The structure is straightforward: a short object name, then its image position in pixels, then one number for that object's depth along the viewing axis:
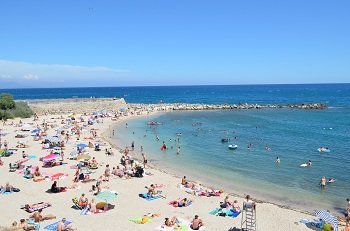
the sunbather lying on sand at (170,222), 15.64
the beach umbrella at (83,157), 27.62
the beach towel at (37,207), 17.14
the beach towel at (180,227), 15.43
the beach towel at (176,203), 18.68
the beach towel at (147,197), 19.66
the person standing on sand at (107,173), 23.14
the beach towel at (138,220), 16.28
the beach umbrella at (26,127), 42.55
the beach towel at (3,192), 19.77
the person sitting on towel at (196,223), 15.62
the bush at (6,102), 53.88
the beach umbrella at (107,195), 19.31
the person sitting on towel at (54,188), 20.19
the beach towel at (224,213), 17.52
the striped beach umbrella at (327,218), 15.46
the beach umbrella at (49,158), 25.58
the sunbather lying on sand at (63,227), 14.78
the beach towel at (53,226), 15.12
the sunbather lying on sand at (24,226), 14.67
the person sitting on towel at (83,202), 17.73
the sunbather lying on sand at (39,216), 15.77
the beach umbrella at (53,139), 31.96
